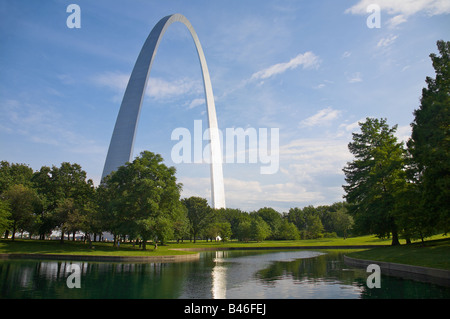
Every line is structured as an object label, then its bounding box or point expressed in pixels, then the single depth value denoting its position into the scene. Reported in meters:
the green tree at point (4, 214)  35.93
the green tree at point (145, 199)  36.78
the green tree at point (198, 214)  78.86
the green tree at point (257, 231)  81.94
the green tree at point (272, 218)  100.79
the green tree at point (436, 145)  18.44
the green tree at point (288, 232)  93.19
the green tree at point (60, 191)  42.00
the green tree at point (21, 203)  40.88
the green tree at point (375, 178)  32.53
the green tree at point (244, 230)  82.89
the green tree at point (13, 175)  46.97
